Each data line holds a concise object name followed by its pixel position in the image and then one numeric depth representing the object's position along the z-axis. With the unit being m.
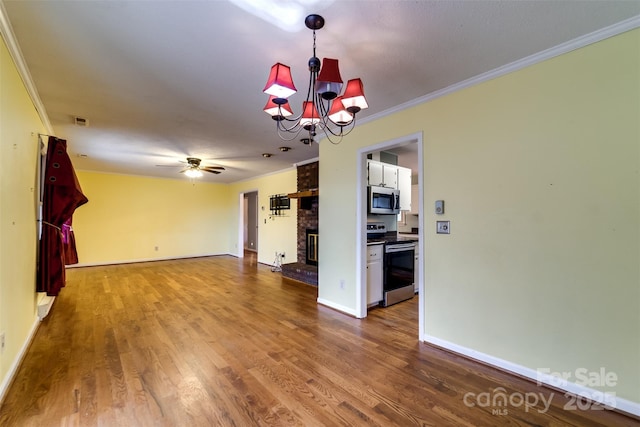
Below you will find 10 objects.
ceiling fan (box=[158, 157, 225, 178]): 5.19
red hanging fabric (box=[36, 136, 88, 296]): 3.03
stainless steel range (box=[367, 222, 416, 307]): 3.79
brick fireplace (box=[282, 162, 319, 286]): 5.34
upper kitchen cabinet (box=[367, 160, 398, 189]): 4.00
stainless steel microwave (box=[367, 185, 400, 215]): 4.05
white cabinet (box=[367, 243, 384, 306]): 3.58
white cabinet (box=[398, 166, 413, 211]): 4.59
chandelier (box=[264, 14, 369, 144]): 1.56
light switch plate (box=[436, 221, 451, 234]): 2.57
